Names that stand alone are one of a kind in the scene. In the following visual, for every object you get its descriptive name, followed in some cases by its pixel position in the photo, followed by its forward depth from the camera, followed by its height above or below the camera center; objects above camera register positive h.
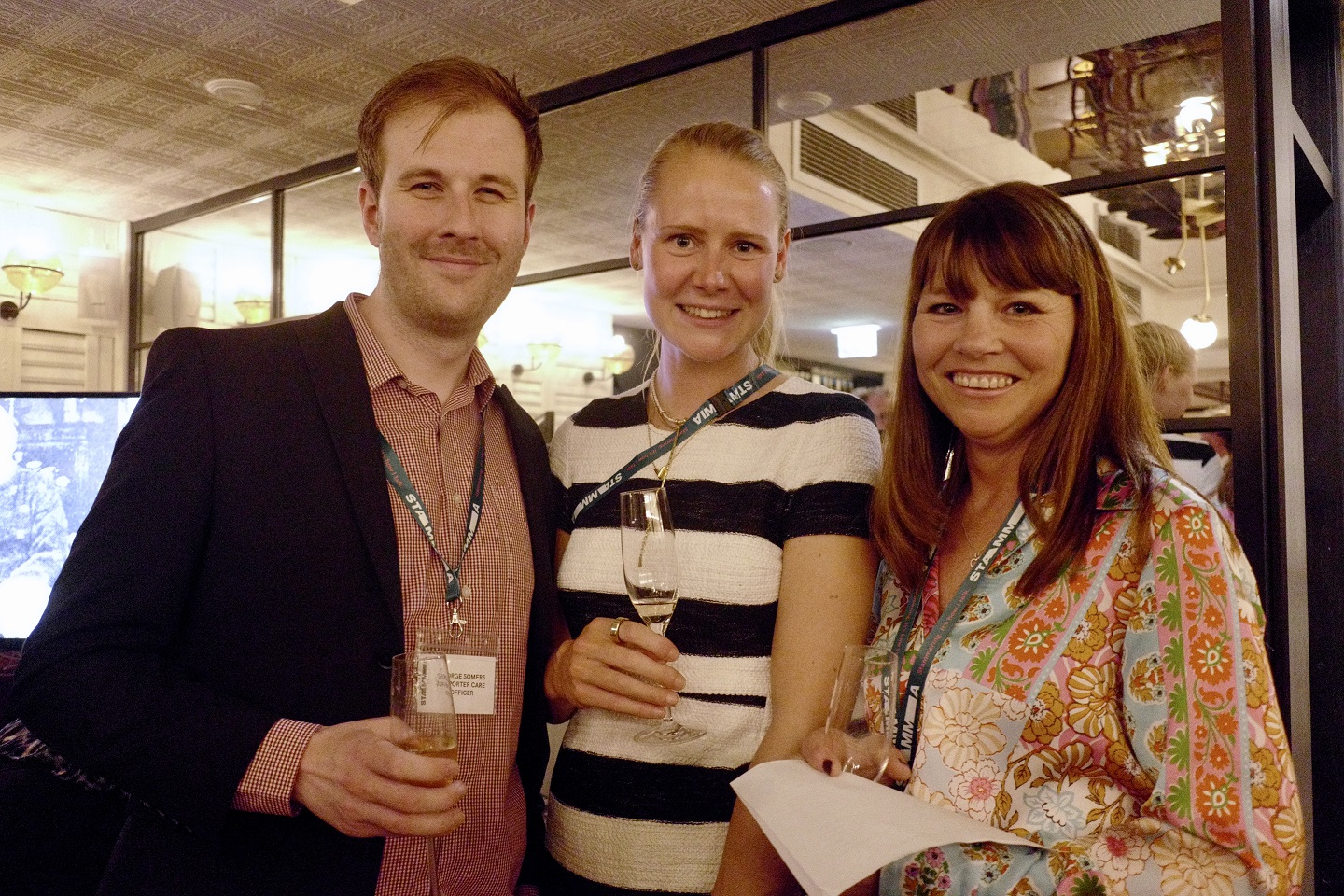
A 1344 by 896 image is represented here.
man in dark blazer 1.23 -0.11
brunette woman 1.13 -0.15
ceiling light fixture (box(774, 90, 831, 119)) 3.88 +1.52
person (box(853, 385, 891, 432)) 3.17 +0.30
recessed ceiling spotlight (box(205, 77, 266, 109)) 4.52 +1.86
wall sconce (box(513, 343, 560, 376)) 7.79 +1.11
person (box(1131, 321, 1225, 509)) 2.56 +0.27
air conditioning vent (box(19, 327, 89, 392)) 6.65 +0.90
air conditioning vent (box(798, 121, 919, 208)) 3.31 +1.12
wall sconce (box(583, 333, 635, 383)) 7.73 +1.08
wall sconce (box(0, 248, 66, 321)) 6.09 +1.36
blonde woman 1.43 -0.14
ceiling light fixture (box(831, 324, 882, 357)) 3.46 +0.54
